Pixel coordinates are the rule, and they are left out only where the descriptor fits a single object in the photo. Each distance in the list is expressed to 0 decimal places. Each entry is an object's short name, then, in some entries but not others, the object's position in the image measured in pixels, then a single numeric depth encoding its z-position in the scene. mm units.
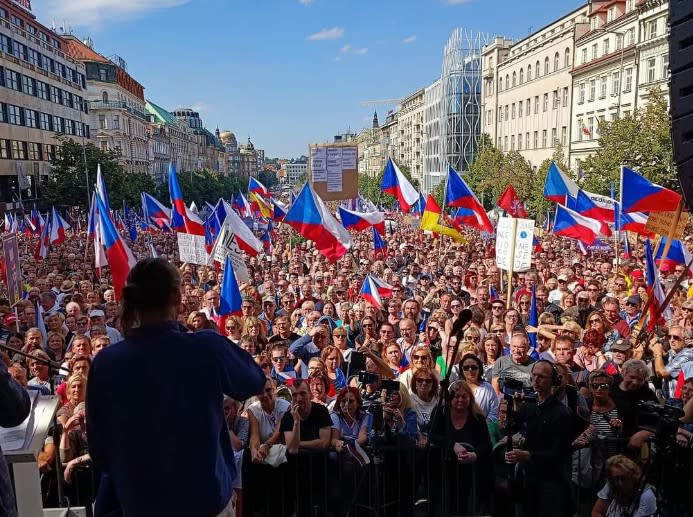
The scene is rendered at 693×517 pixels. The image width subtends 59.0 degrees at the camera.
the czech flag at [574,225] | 13750
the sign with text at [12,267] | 8969
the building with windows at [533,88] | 47781
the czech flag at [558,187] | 14750
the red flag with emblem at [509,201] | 15533
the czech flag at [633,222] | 13531
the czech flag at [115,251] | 8539
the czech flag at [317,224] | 12375
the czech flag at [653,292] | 7695
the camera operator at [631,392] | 4699
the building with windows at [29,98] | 42219
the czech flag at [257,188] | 22933
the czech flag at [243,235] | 12398
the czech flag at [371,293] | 10125
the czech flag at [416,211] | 21036
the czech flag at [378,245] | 16547
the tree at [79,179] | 38531
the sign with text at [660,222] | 9664
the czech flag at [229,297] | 9133
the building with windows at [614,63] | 36188
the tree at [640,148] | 23828
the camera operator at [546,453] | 4297
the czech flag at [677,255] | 11406
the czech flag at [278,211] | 19997
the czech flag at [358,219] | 14891
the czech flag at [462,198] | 14609
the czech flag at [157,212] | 19609
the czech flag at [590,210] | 14357
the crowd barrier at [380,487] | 4449
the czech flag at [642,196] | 10703
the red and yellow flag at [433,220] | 14563
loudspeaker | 2279
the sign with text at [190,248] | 12211
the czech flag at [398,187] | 16219
